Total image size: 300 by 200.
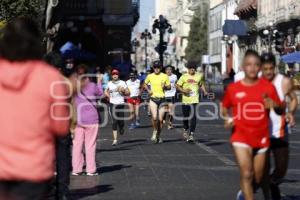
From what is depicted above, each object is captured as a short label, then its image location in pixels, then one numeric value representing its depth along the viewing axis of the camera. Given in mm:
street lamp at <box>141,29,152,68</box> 81888
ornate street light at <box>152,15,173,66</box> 50906
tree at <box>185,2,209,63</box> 115062
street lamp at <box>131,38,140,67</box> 94312
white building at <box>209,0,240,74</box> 92188
